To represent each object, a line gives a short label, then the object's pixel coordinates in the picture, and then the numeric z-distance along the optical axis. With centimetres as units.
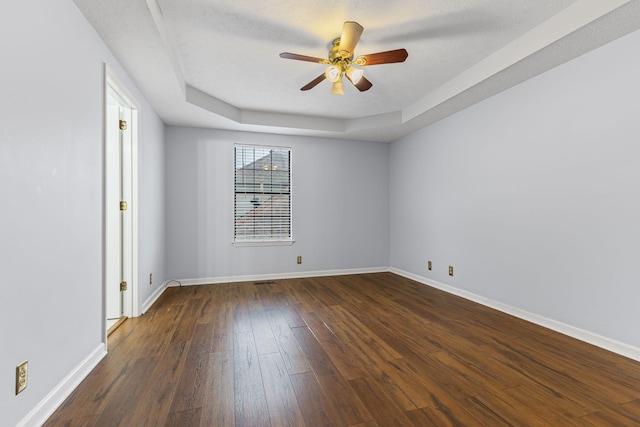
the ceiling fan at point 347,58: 214
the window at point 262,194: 460
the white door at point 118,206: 289
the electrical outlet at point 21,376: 130
